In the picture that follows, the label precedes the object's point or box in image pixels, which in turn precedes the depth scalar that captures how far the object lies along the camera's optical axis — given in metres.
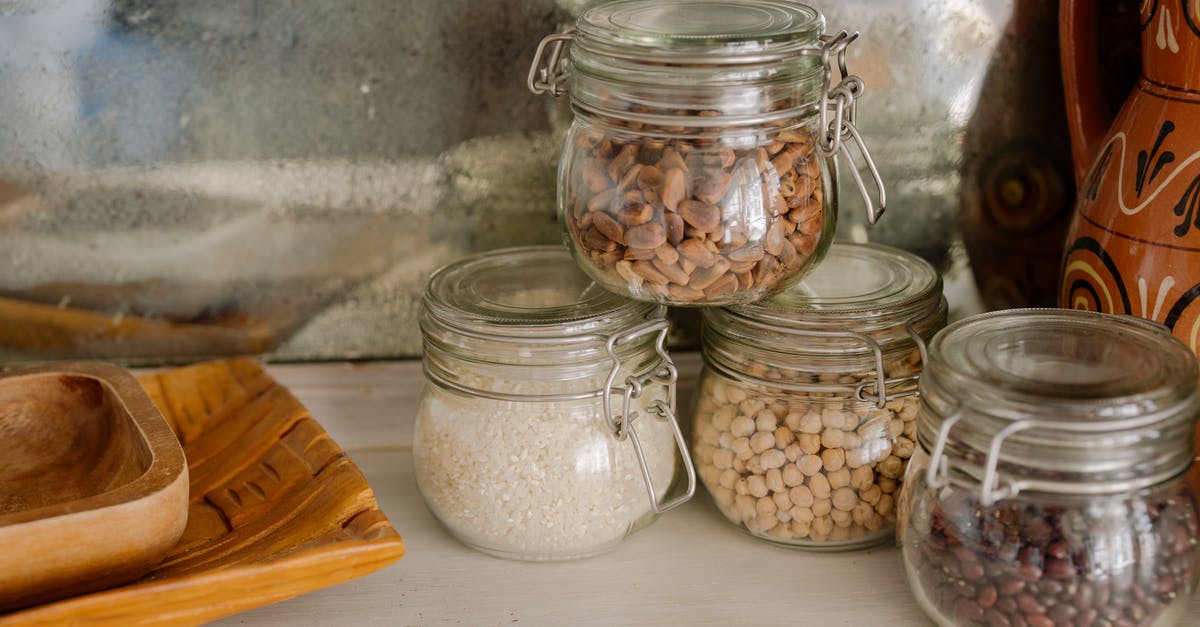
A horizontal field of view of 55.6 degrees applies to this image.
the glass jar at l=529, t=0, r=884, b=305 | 0.59
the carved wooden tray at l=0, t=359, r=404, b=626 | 0.57
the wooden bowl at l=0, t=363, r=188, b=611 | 0.56
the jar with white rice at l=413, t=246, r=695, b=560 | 0.65
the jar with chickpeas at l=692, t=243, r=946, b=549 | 0.65
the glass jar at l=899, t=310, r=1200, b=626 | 0.53
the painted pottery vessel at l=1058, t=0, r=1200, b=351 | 0.62
